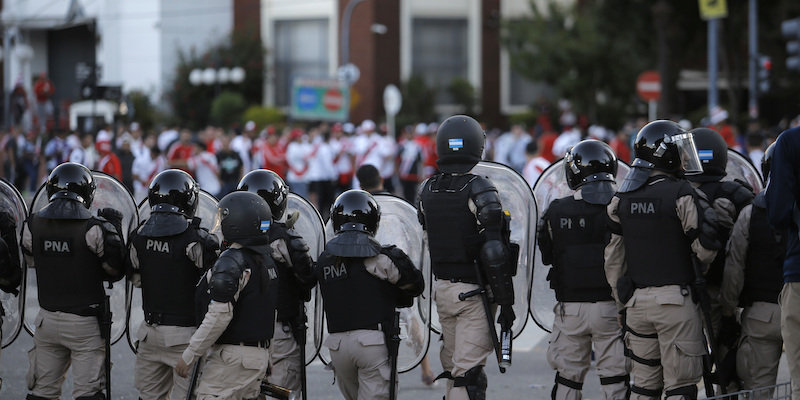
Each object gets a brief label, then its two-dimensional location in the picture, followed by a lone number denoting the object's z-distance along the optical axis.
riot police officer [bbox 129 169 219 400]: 11.23
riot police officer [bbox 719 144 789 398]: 11.47
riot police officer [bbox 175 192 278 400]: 10.30
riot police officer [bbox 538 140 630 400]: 11.91
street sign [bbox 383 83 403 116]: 58.59
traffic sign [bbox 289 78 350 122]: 52.91
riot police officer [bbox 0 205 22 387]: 12.47
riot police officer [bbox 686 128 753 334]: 12.04
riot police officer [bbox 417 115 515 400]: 11.45
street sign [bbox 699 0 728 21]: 35.97
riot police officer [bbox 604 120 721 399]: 10.97
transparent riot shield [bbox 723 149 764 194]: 13.23
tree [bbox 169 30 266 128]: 75.87
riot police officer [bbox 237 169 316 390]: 11.62
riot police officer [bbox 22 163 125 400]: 11.80
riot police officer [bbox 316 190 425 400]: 11.12
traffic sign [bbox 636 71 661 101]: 42.47
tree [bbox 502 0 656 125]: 61.00
